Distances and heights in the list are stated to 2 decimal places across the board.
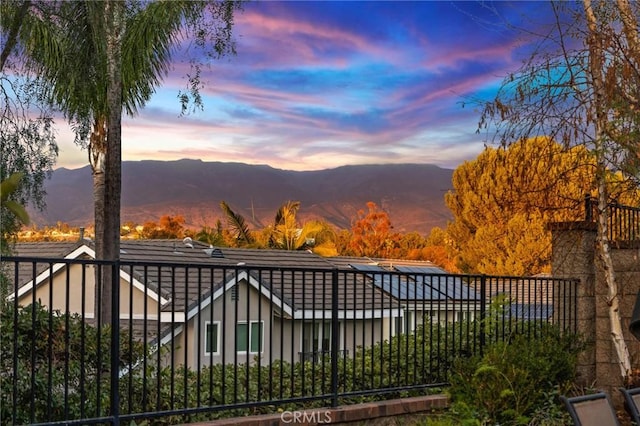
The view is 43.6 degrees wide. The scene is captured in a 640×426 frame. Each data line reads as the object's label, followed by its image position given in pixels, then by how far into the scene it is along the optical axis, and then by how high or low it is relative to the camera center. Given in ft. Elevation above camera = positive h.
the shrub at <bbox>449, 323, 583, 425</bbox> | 26.03 -5.94
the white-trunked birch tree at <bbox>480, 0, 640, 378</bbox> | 31.71 +4.57
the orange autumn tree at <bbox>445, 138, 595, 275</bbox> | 108.99 -3.13
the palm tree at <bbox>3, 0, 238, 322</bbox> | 29.01 +6.48
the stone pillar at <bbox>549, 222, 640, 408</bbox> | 34.50 -3.70
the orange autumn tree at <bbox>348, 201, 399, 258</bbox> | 144.25 -5.63
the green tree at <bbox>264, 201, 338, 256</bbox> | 138.62 -4.69
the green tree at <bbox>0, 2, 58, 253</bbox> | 25.29 +2.63
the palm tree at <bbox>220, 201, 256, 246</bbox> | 139.74 -3.71
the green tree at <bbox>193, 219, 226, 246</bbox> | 132.05 -4.69
